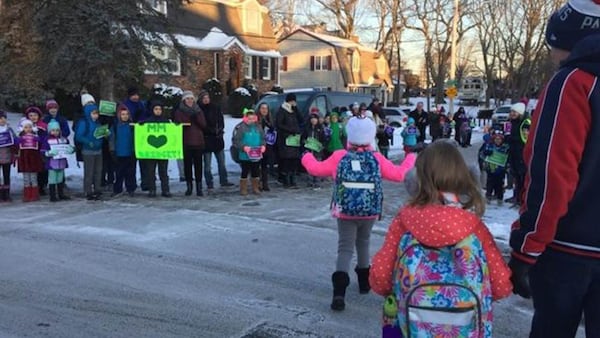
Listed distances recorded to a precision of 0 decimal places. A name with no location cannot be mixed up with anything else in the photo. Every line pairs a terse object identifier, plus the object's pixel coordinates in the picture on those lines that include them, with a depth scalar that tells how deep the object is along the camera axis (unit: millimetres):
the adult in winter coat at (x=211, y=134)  10859
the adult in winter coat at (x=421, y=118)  21172
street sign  28453
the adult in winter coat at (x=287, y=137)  11531
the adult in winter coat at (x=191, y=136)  10320
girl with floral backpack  2537
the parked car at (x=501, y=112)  32297
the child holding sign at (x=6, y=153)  9672
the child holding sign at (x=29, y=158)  9555
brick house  36844
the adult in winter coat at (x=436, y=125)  22000
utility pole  30428
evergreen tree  17516
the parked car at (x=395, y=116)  34188
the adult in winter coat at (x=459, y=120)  23728
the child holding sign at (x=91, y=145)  9766
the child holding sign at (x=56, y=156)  9562
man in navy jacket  2355
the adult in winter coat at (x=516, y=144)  9492
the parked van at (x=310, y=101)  13633
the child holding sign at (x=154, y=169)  10281
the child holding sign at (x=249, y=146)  10555
